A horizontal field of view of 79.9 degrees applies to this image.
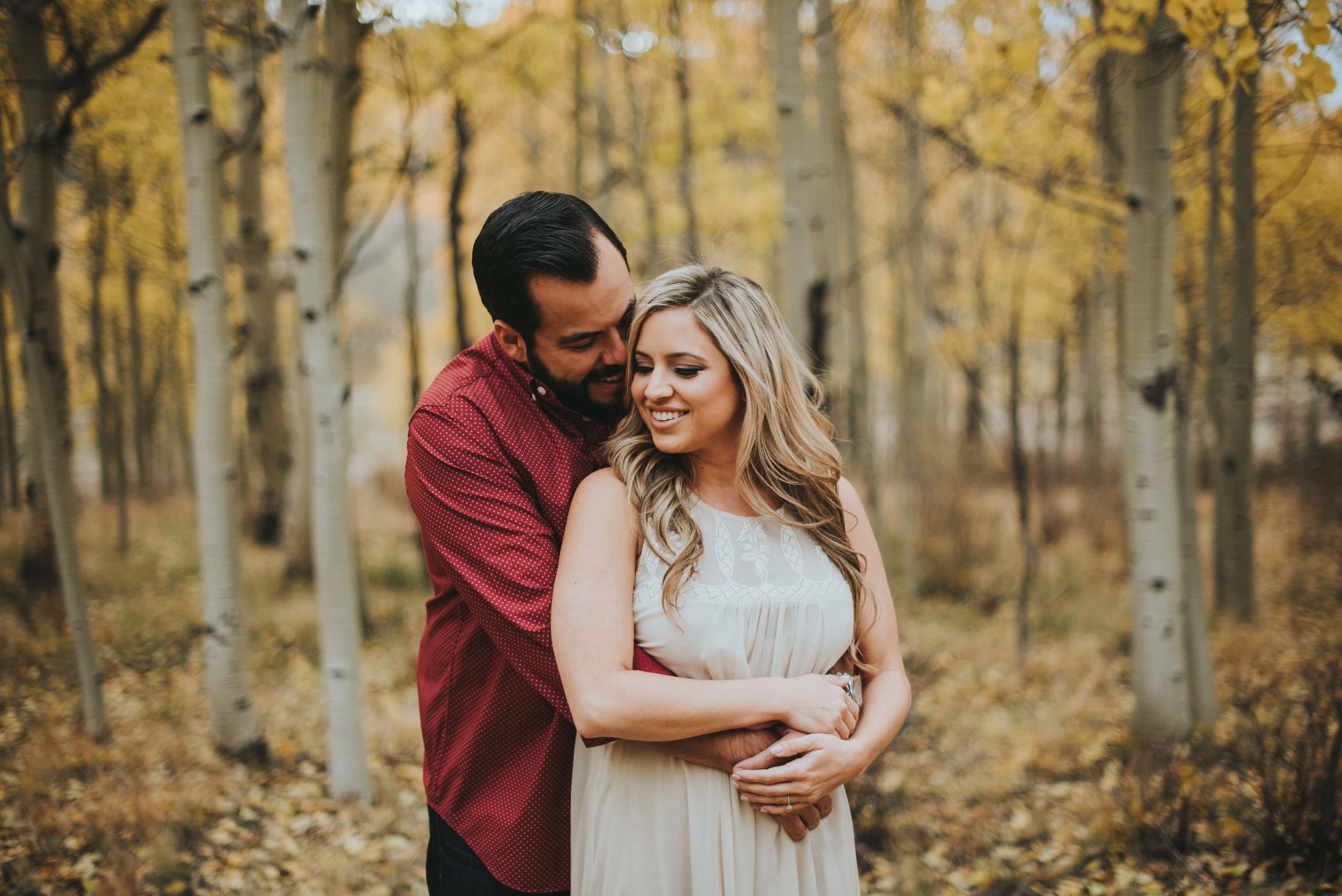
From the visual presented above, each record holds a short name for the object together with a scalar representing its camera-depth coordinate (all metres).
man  1.76
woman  1.65
